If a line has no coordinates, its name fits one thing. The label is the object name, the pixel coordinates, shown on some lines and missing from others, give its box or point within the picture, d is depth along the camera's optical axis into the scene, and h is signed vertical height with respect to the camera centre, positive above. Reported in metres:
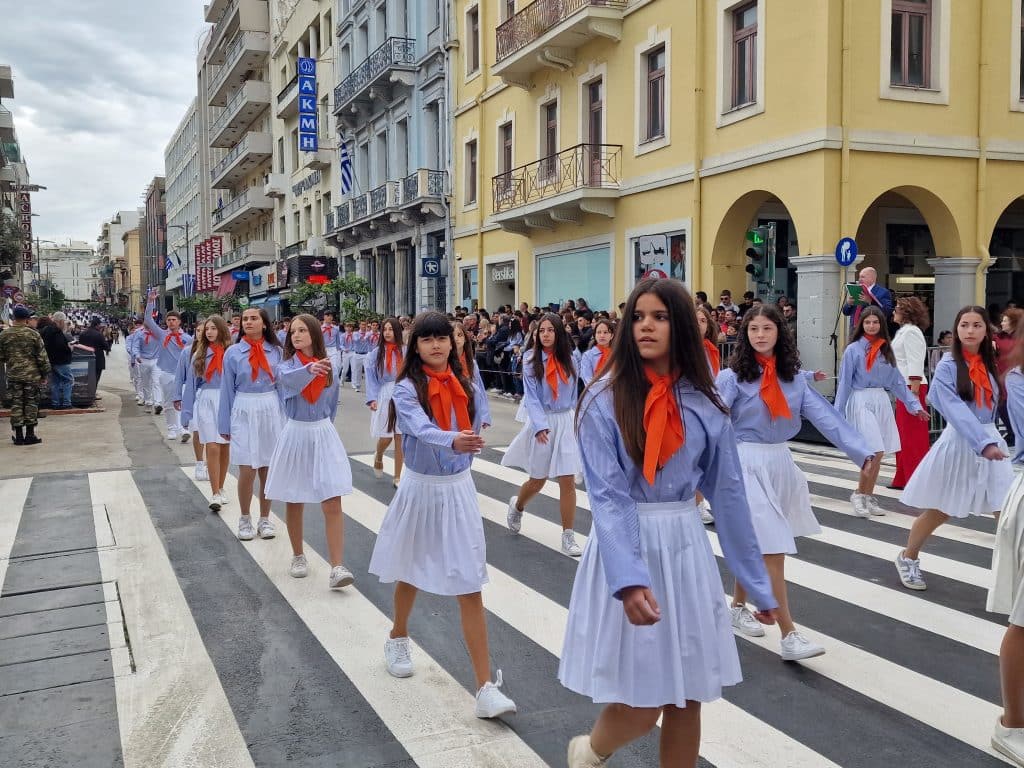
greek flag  37.12 +5.94
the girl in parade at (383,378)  11.02 -0.64
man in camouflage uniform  14.17 -0.65
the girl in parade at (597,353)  9.02 -0.30
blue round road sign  14.47 +1.03
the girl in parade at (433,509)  4.45 -0.89
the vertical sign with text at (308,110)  39.50 +8.80
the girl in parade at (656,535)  2.97 -0.67
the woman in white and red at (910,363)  9.69 -0.44
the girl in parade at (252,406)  7.71 -0.66
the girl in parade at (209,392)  9.24 -0.70
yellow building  15.56 +3.22
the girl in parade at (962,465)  6.04 -0.94
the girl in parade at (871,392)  8.56 -0.67
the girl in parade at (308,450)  6.41 -0.86
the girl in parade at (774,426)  4.91 -0.55
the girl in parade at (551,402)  7.71 -0.64
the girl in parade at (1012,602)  3.78 -1.14
